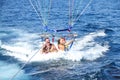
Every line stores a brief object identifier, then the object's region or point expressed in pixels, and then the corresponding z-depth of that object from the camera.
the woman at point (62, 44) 22.08
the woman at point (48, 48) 21.73
